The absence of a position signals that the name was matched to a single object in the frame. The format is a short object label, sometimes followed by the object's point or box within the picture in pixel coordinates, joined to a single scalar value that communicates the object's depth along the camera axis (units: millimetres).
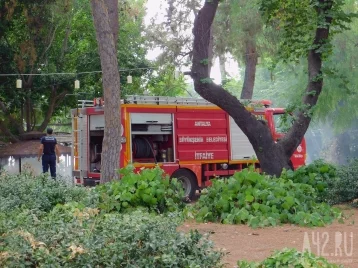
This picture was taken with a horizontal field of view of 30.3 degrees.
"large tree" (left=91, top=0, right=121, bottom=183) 14320
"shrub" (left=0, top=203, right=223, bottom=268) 5387
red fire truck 17547
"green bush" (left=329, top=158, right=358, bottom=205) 13422
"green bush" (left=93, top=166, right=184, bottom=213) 11000
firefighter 19047
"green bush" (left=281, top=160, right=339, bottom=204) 13148
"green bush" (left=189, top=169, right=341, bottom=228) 10812
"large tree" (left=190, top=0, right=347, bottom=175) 13945
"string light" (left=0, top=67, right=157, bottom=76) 26309
